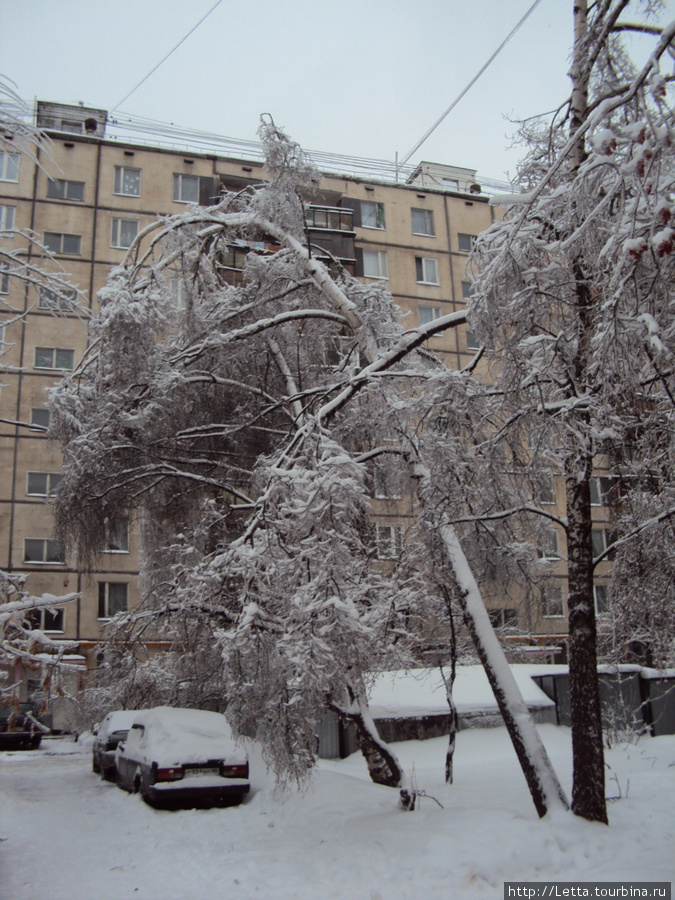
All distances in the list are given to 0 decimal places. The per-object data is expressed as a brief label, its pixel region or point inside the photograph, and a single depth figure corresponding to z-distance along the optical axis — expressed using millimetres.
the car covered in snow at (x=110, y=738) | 13266
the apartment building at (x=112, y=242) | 27859
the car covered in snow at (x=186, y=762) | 9836
